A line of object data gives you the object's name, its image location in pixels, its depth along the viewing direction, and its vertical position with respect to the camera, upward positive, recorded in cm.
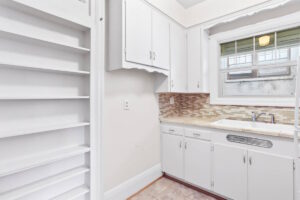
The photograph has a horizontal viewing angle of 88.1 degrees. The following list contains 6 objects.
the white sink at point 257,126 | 154 -33
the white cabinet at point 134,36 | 162 +72
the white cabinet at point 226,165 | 152 -78
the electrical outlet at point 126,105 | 195 -8
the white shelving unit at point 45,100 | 109 -1
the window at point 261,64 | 200 +49
